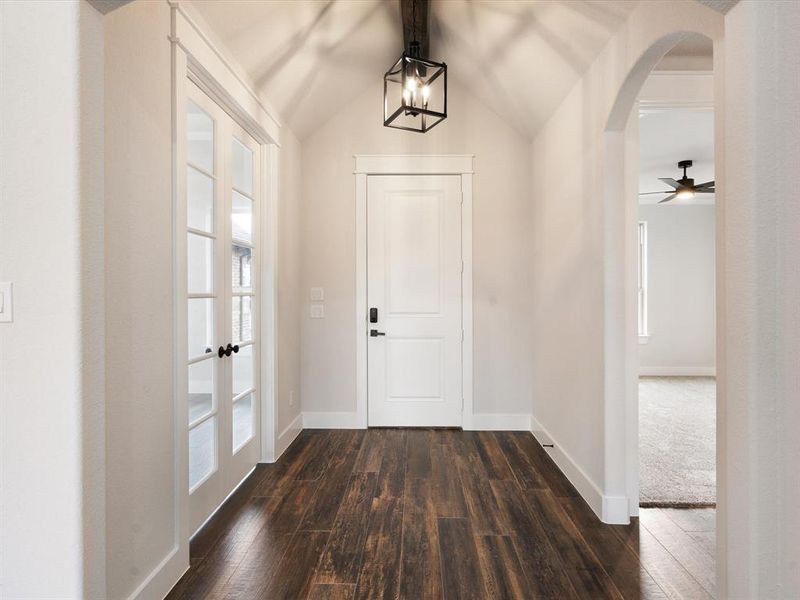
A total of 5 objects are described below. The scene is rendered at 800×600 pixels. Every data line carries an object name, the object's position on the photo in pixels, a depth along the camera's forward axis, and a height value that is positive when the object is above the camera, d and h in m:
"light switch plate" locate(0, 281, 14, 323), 1.23 -0.01
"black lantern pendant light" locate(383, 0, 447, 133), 2.44 +1.25
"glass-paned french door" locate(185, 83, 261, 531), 2.27 -0.02
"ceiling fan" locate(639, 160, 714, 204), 4.95 +1.29
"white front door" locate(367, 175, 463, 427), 3.94 +0.00
